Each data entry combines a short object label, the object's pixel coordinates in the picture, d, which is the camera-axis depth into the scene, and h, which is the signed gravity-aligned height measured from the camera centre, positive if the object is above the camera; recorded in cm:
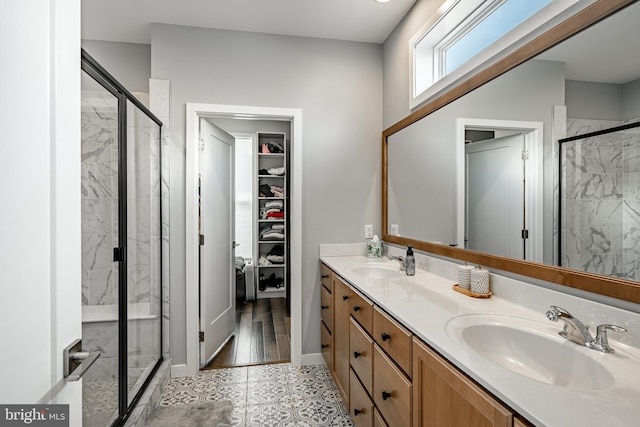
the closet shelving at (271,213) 441 +0
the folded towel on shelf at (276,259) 444 -64
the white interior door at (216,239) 261 -24
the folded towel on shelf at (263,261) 443 -67
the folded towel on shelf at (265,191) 445 +30
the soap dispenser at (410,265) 201 -33
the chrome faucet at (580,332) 93 -37
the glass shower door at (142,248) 191 -23
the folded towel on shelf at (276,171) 438 +57
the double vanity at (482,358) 70 -41
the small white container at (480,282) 150 -33
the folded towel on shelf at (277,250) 450 -53
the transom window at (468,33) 133 +97
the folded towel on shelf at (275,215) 443 -3
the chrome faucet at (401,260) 213 -33
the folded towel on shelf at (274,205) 445 +11
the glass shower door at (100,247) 144 -16
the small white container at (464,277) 160 -32
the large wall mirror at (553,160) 101 +22
